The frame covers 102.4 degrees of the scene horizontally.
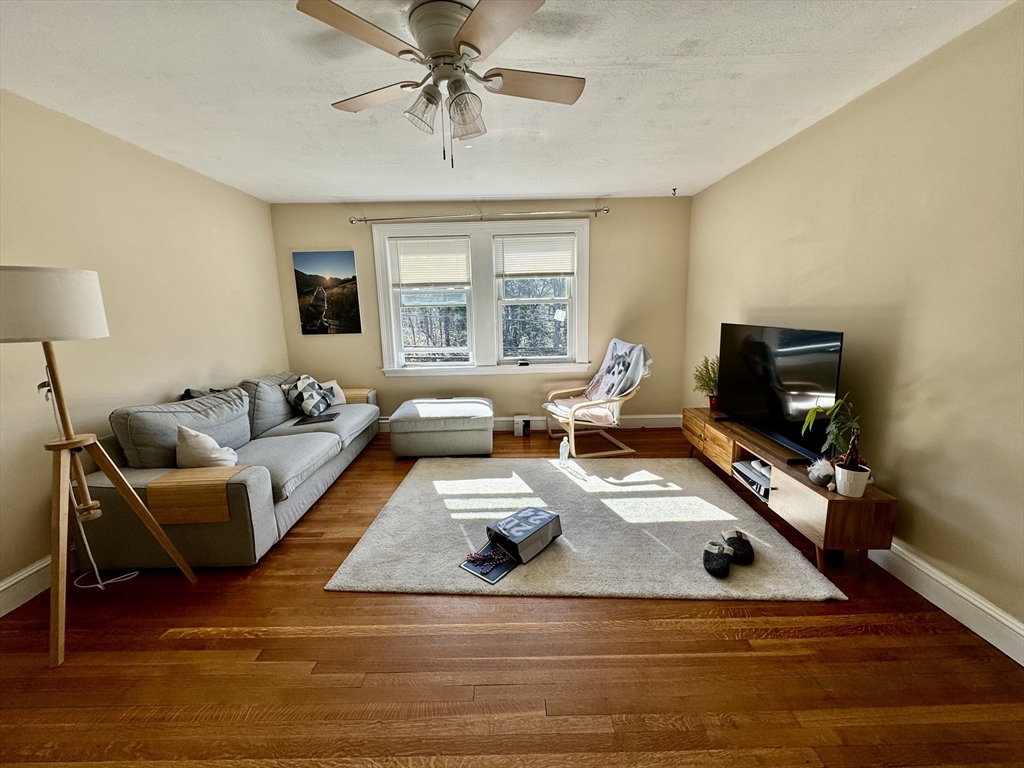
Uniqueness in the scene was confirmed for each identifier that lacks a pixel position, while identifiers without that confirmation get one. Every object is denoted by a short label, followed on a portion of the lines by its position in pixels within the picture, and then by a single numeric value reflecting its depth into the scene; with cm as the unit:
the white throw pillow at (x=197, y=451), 232
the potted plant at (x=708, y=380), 344
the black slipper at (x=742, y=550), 212
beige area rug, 201
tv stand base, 191
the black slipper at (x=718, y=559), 203
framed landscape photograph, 422
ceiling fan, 125
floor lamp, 147
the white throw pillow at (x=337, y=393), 404
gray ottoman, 372
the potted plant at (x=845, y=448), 190
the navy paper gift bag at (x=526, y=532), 218
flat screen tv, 220
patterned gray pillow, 365
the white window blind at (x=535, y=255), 424
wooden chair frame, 361
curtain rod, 411
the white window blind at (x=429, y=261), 426
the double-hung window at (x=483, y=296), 423
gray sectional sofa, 211
